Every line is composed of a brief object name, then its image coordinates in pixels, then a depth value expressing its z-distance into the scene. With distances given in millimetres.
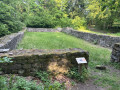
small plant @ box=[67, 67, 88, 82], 3117
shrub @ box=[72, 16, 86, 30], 20475
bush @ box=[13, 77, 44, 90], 1968
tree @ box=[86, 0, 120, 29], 16062
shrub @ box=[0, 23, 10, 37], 5863
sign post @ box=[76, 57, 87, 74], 2958
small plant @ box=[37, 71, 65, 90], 2395
